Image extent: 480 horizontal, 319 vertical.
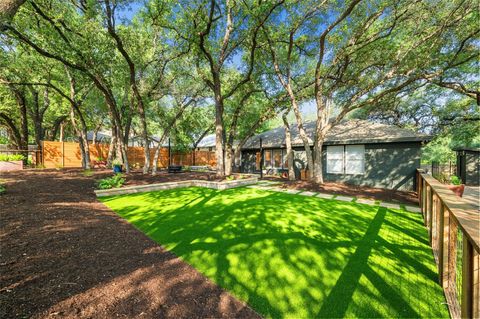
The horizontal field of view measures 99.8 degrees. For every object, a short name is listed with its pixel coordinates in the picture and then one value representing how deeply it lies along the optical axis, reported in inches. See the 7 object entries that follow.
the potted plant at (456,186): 305.5
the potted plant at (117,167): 497.0
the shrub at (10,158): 548.1
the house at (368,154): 405.2
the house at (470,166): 507.5
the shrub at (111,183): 327.9
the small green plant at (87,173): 447.7
